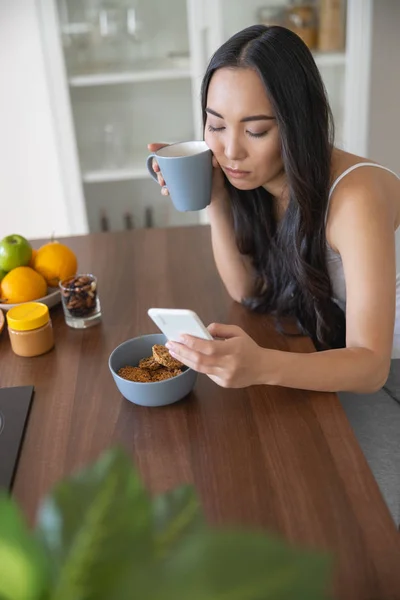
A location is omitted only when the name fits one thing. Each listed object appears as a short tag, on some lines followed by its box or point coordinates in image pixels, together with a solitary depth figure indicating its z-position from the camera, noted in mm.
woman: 935
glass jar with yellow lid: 1076
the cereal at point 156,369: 942
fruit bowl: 1190
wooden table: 694
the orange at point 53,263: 1243
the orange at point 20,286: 1192
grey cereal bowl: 896
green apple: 1207
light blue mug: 1110
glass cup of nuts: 1151
